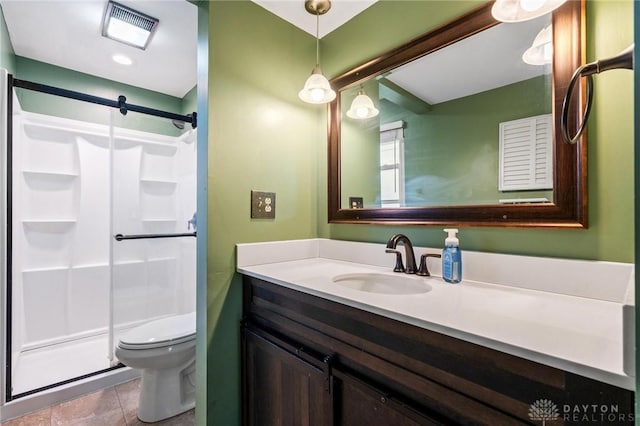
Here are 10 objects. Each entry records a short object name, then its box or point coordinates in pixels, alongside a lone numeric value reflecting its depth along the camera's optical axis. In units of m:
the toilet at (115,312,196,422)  1.50
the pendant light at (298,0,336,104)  1.24
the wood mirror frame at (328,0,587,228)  0.84
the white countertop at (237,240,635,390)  0.48
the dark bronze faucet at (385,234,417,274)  1.13
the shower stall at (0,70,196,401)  2.17
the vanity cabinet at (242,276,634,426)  0.52
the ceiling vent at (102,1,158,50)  1.58
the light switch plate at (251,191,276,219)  1.35
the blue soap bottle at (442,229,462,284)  1.01
